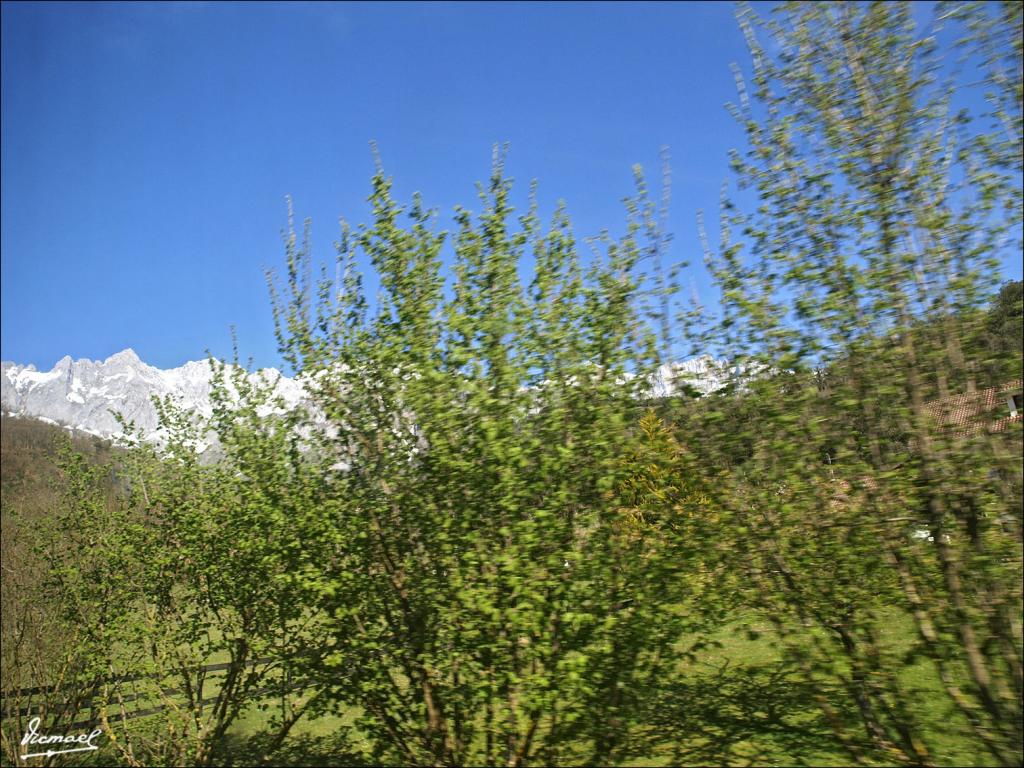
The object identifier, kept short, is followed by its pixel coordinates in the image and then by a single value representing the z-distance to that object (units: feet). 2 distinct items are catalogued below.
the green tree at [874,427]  14.67
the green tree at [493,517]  19.77
